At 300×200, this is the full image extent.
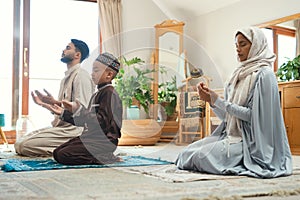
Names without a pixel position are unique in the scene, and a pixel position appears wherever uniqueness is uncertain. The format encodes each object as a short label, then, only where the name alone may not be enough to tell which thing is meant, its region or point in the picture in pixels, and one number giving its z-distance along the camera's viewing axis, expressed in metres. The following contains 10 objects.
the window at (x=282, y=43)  5.01
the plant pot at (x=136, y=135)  5.32
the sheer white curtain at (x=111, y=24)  6.46
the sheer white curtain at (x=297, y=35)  4.91
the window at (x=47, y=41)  6.27
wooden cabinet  4.56
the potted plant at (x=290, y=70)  4.73
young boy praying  3.05
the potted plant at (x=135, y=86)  3.84
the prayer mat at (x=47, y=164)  2.83
